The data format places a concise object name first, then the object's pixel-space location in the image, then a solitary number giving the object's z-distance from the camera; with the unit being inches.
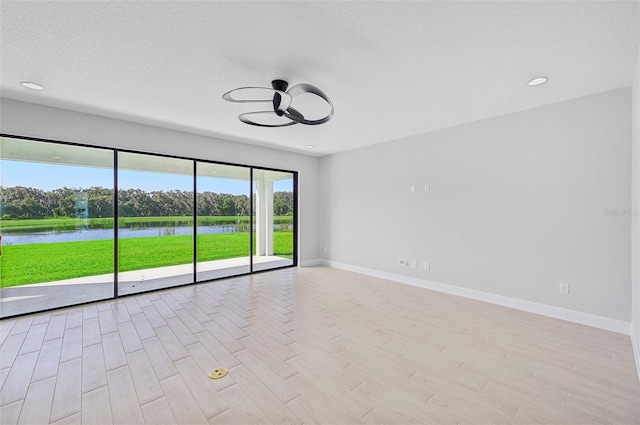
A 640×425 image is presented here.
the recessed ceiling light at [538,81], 104.3
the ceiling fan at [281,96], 96.6
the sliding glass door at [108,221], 135.7
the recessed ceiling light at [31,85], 107.2
